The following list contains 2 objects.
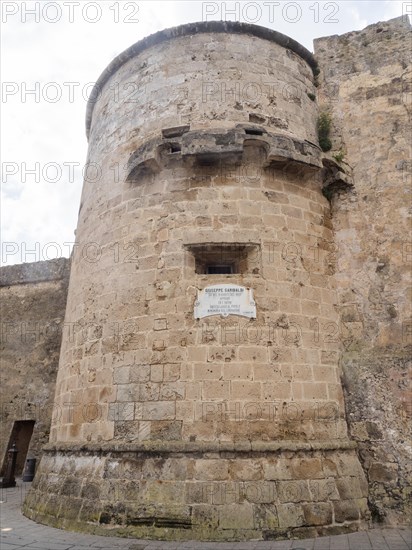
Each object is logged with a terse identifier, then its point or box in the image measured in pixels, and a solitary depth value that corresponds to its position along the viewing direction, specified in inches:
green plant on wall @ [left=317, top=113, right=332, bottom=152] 314.0
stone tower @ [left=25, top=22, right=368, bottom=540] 207.2
